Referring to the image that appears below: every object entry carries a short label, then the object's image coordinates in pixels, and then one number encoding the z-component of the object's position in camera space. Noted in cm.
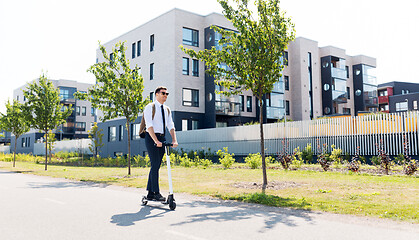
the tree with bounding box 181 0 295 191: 986
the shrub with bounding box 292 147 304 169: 1658
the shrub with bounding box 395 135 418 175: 1212
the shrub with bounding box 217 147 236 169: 1881
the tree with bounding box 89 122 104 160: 3288
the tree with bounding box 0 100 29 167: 2650
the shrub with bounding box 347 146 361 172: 1358
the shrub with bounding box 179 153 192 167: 2037
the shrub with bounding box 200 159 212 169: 2000
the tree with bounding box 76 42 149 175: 1508
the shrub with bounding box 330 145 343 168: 1586
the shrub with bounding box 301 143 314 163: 1969
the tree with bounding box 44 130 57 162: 3445
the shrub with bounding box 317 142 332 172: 1481
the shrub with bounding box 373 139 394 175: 1291
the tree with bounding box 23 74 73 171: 2008
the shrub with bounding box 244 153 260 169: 1761
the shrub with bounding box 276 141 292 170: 1591
